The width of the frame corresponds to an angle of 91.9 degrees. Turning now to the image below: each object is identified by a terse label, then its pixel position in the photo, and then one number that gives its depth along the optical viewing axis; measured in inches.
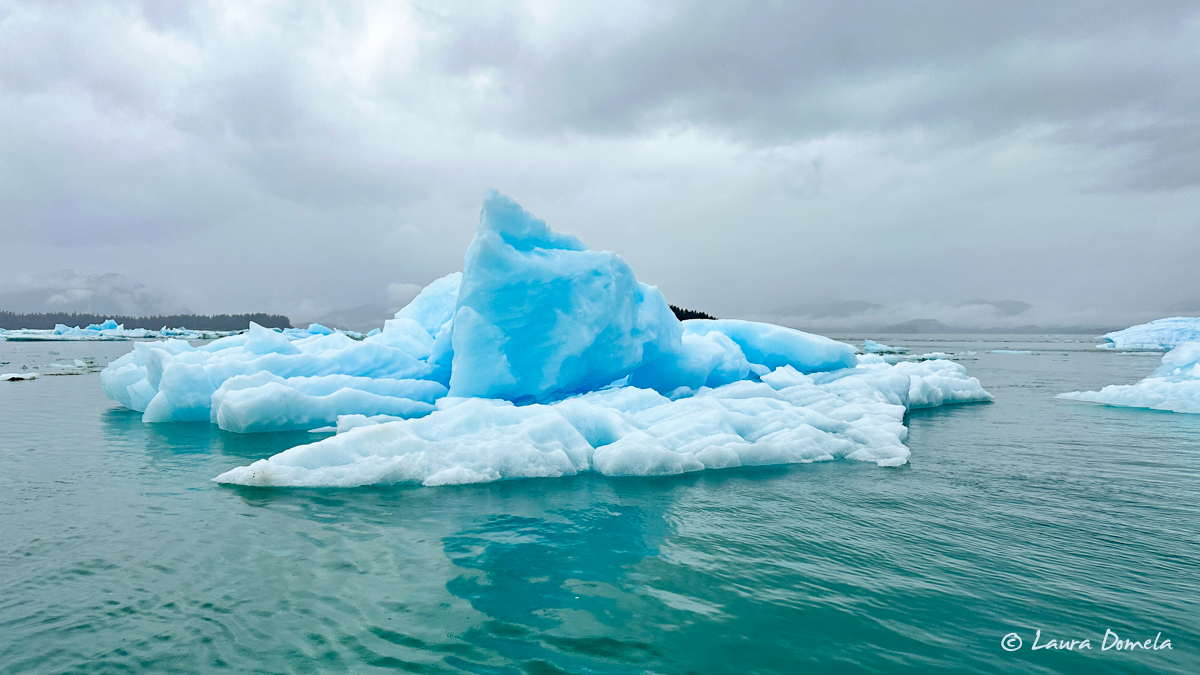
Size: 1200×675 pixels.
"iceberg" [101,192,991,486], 319.3
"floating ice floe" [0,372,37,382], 852.7
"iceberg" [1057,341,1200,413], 630.5
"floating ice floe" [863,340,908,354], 1774.6
